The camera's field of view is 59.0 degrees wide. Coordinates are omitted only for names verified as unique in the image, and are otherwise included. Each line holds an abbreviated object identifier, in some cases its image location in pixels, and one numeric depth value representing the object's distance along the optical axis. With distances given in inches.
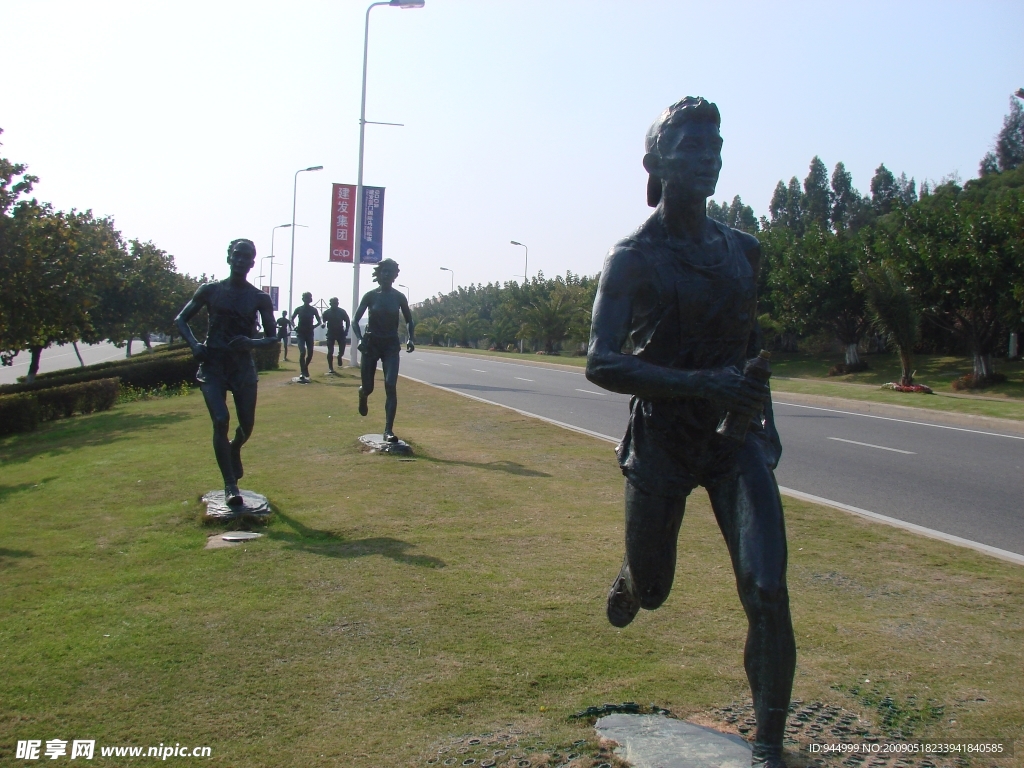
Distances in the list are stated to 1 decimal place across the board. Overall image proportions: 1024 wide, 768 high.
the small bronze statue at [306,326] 808.3
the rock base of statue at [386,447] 383.2
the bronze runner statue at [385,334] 400.8
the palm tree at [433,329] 3008.4
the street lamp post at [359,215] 1061.8
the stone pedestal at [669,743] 118.5
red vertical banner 1073.5
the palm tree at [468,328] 2878.9
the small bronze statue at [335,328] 849.5
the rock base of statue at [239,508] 262.4
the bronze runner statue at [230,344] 271.6
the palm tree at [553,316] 1942.7
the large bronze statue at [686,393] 107.0
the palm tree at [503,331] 2372.0
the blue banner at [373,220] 1076.5
